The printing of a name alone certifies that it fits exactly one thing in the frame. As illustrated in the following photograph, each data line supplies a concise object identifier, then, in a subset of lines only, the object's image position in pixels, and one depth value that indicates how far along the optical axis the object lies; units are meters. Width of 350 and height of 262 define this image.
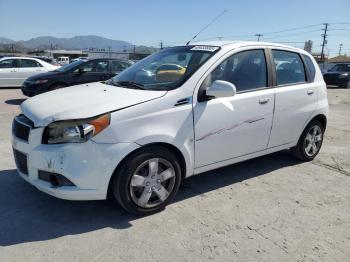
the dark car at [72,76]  11.05
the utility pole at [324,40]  61.22
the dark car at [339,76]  20.64
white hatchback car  3.26
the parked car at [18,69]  15.15
